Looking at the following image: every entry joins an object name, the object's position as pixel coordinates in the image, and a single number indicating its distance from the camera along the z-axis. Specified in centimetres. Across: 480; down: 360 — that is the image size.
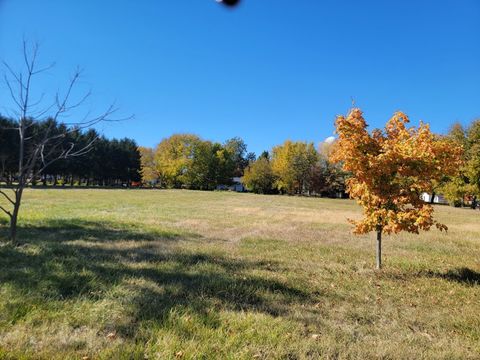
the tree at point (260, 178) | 7800
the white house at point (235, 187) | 9906
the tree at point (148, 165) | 8269
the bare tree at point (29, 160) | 802
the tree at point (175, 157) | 7794
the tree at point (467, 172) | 3925
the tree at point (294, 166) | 7019
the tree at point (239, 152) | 11388
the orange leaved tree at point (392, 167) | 765
